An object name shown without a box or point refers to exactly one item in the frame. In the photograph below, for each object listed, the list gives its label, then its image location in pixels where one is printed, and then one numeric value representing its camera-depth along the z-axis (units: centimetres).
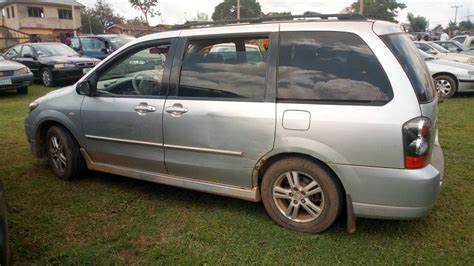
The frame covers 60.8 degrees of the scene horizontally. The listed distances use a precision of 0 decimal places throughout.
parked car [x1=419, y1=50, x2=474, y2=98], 978
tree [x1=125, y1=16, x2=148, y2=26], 6766
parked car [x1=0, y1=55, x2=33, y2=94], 1065
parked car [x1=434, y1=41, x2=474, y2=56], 1494
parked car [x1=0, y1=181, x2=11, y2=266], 218
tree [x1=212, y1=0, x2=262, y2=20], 6280
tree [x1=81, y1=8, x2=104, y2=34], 5988
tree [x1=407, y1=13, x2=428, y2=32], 8460
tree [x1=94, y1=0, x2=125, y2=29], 7200
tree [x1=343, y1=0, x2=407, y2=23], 6044
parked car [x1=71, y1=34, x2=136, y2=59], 1522
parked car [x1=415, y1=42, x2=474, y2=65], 1240
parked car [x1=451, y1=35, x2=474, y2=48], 1802
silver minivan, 288
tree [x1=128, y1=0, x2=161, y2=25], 6062
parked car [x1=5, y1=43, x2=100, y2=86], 1258
